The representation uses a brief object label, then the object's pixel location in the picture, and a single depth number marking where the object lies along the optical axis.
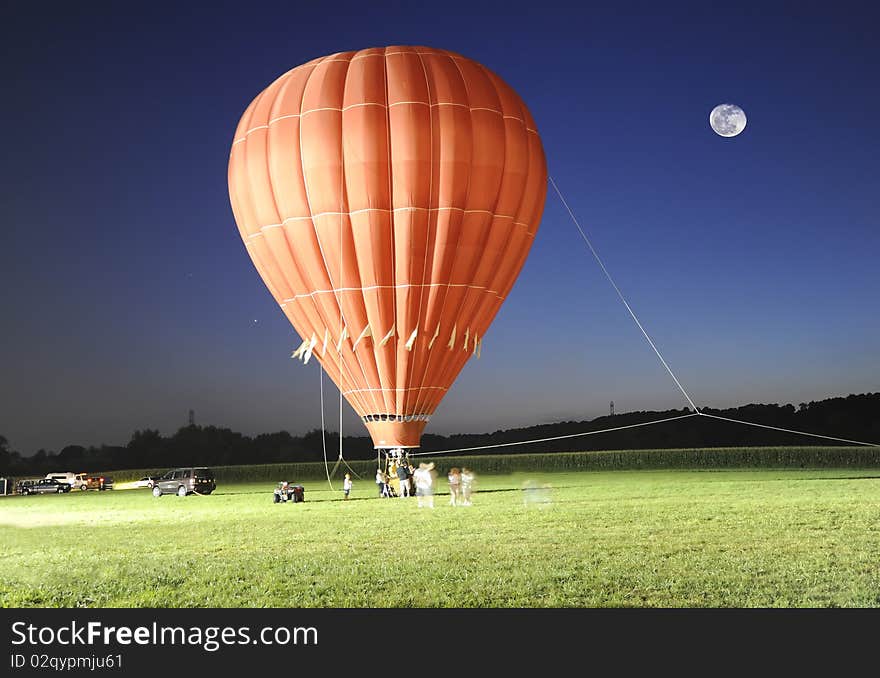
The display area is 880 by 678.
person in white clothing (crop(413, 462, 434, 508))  18.34
